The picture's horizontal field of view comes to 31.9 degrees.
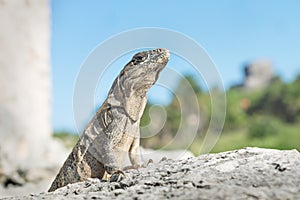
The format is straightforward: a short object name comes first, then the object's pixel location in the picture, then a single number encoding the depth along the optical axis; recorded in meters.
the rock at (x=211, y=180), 2.27
